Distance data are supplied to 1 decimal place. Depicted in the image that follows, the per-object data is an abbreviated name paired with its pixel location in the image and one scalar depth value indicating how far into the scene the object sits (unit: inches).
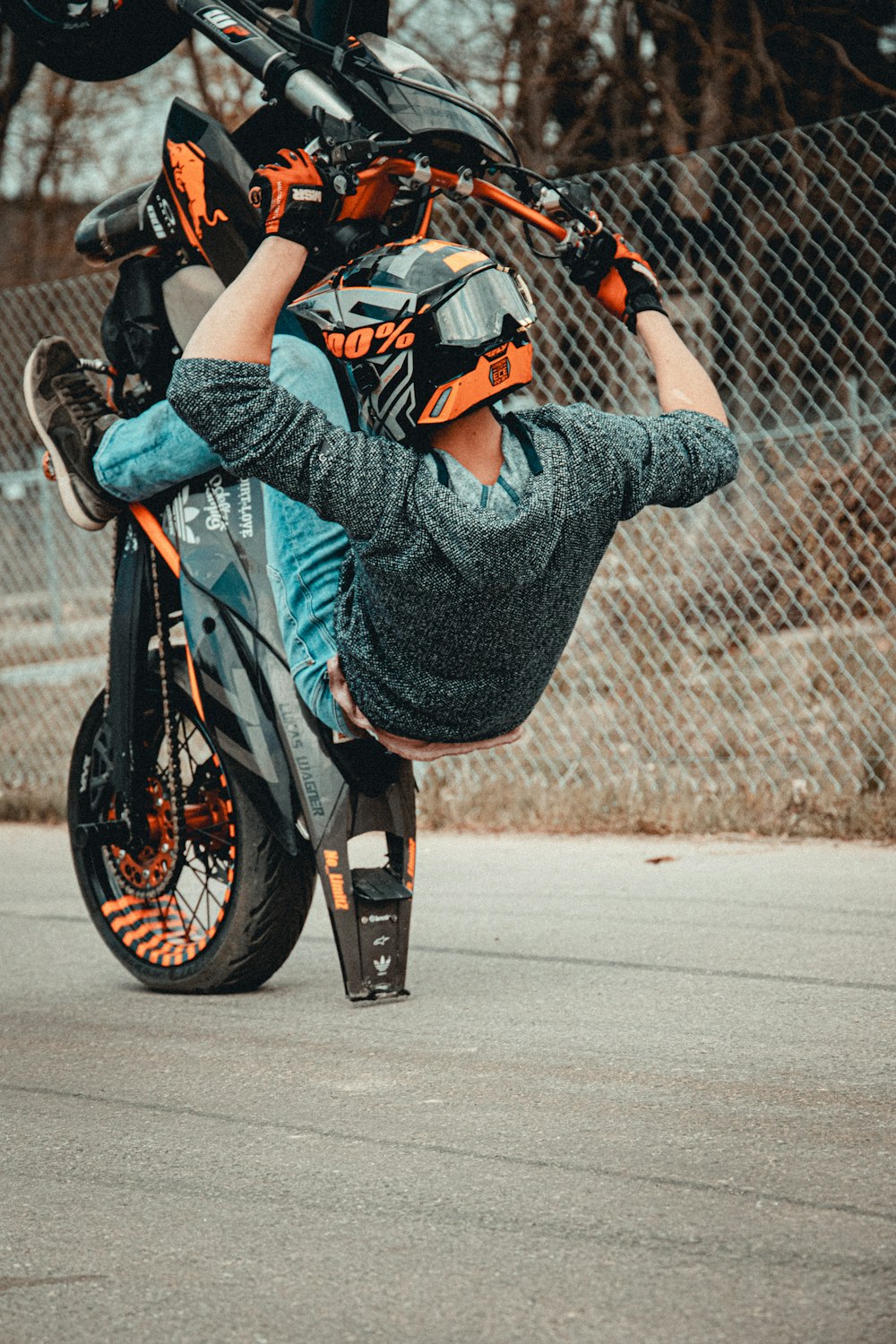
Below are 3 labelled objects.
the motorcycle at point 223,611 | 275.9
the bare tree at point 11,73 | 1211.9
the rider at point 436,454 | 244.7
